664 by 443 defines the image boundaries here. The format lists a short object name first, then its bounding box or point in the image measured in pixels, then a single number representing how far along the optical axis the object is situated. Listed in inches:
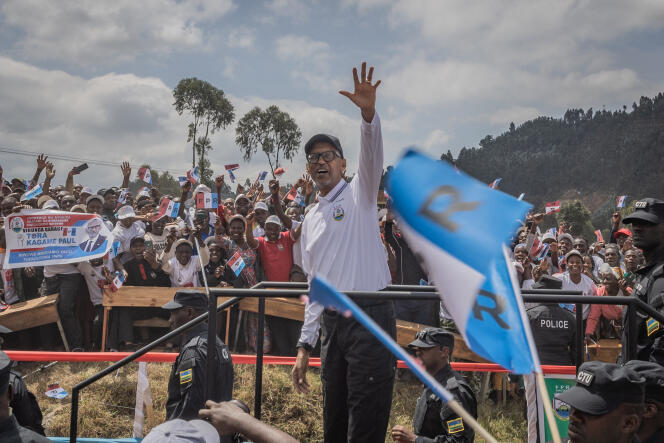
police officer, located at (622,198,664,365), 117.6
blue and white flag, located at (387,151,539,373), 63.4
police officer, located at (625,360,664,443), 101.3
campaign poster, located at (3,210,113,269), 279.4
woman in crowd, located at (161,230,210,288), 304.5
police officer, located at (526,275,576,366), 237.1
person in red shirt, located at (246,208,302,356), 291.4
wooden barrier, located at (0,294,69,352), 282.2
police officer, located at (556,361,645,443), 86.6
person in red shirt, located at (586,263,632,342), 268.5
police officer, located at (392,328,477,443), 130.6
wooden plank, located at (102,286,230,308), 294.0
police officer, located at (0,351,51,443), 105.4
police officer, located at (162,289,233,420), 136.6
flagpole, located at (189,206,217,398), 101.9
